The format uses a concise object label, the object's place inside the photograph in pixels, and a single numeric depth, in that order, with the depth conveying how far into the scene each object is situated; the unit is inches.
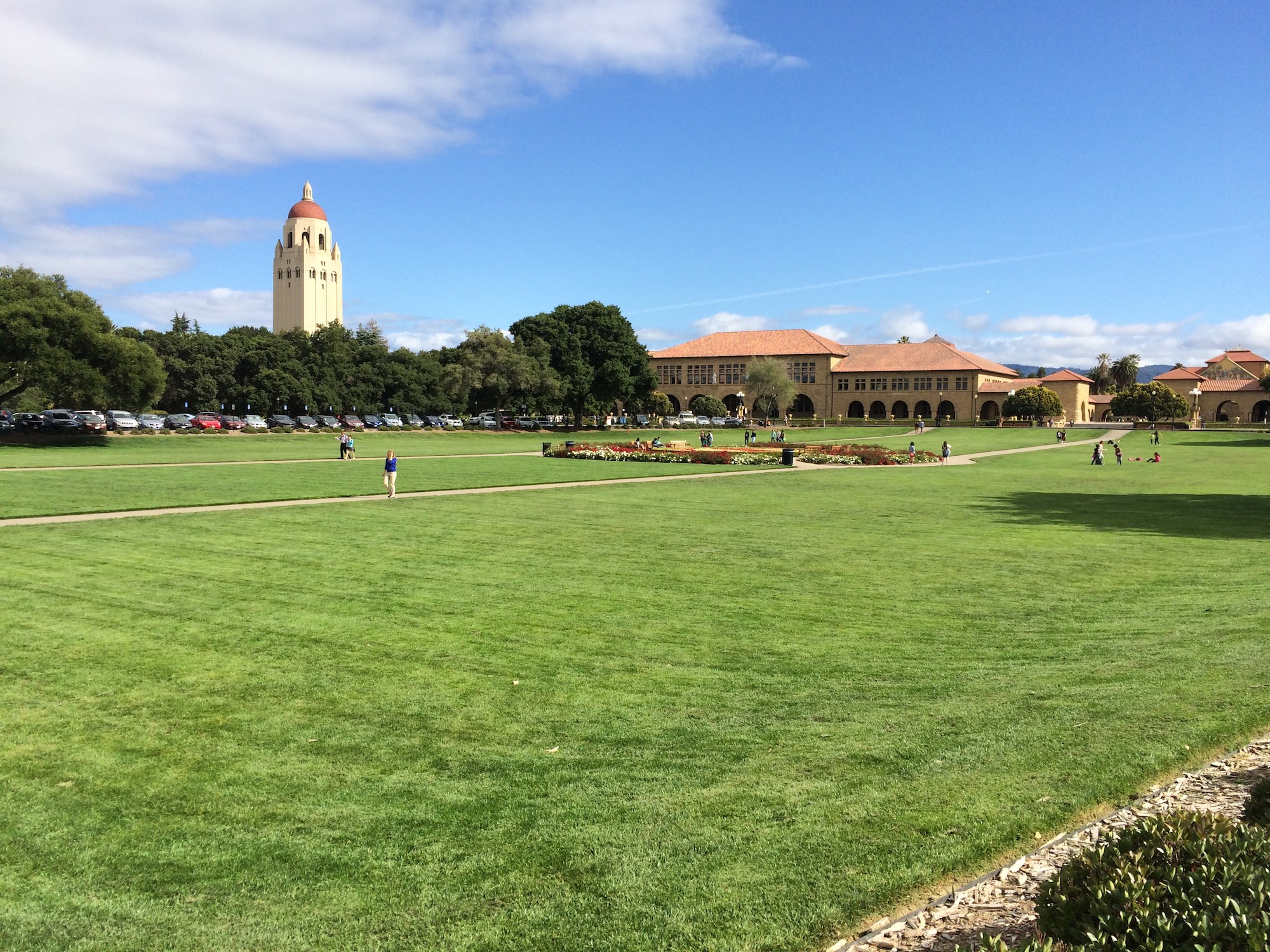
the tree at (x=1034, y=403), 4005.9
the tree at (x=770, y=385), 4288.9
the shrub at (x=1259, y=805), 178.4
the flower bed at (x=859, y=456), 1684.3
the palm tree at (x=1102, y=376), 5767.7
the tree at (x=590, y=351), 3346.5
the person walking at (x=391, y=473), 997.2
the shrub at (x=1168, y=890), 127.5
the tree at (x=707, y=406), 4411.9
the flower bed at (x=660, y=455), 1676.9
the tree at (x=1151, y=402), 3944.4
